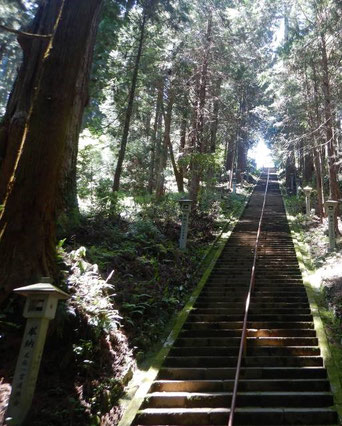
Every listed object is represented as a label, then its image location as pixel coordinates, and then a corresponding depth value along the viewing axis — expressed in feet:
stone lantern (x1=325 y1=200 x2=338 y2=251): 39.22
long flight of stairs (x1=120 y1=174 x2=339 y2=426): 17.40
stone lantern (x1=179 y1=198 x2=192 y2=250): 41.04
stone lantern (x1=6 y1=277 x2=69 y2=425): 13.98
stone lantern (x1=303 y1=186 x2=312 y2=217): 61.57
